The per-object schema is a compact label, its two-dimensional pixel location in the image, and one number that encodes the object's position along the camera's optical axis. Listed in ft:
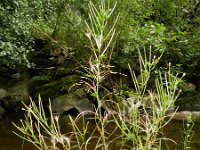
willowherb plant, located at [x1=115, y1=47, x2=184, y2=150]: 6.11
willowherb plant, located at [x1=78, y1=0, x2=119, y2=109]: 6.04
